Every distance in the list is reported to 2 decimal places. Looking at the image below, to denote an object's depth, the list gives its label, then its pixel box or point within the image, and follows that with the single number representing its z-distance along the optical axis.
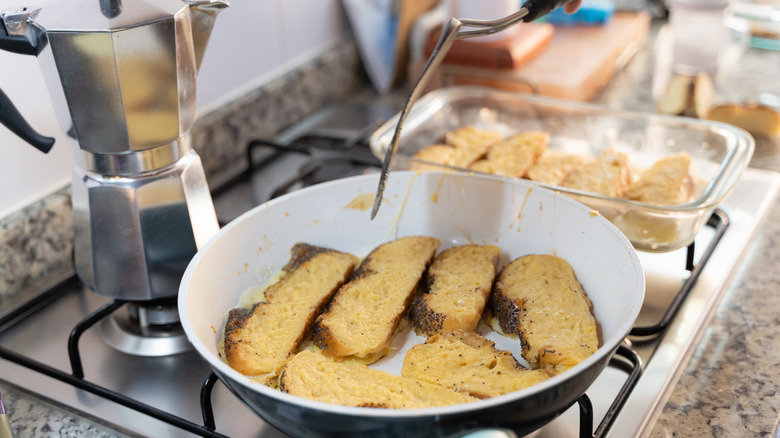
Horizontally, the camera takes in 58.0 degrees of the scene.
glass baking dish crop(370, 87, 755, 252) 0.75
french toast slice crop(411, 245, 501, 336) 0.65
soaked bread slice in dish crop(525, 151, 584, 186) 0.89
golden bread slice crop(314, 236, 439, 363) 0.63
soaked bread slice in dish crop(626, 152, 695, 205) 0.81
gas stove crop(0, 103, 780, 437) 0.61
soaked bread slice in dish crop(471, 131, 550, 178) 0.90
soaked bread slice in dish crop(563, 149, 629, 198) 0.84
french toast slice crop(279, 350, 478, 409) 0.52
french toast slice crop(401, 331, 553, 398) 0.54
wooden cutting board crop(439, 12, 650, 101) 1.15
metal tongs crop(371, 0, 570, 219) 0.62
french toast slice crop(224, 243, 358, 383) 0.60
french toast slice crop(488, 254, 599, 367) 0.58
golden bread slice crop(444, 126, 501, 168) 0.95
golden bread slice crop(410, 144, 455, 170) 0.94
